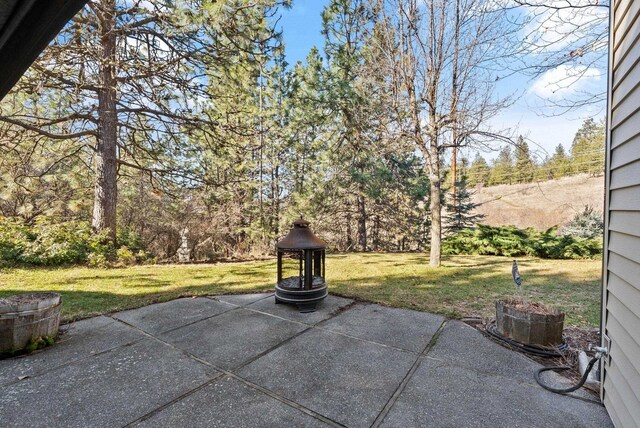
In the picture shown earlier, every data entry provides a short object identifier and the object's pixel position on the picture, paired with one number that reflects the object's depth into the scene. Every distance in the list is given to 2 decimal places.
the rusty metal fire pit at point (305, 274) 3.46
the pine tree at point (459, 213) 12.30
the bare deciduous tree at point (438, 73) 6.03
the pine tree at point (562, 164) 20.27
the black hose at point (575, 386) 1.95
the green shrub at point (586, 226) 9.58
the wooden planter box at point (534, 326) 2.57
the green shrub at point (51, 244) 5.83
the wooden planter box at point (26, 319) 2.33
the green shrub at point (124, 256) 6.53
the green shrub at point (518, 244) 8.29
